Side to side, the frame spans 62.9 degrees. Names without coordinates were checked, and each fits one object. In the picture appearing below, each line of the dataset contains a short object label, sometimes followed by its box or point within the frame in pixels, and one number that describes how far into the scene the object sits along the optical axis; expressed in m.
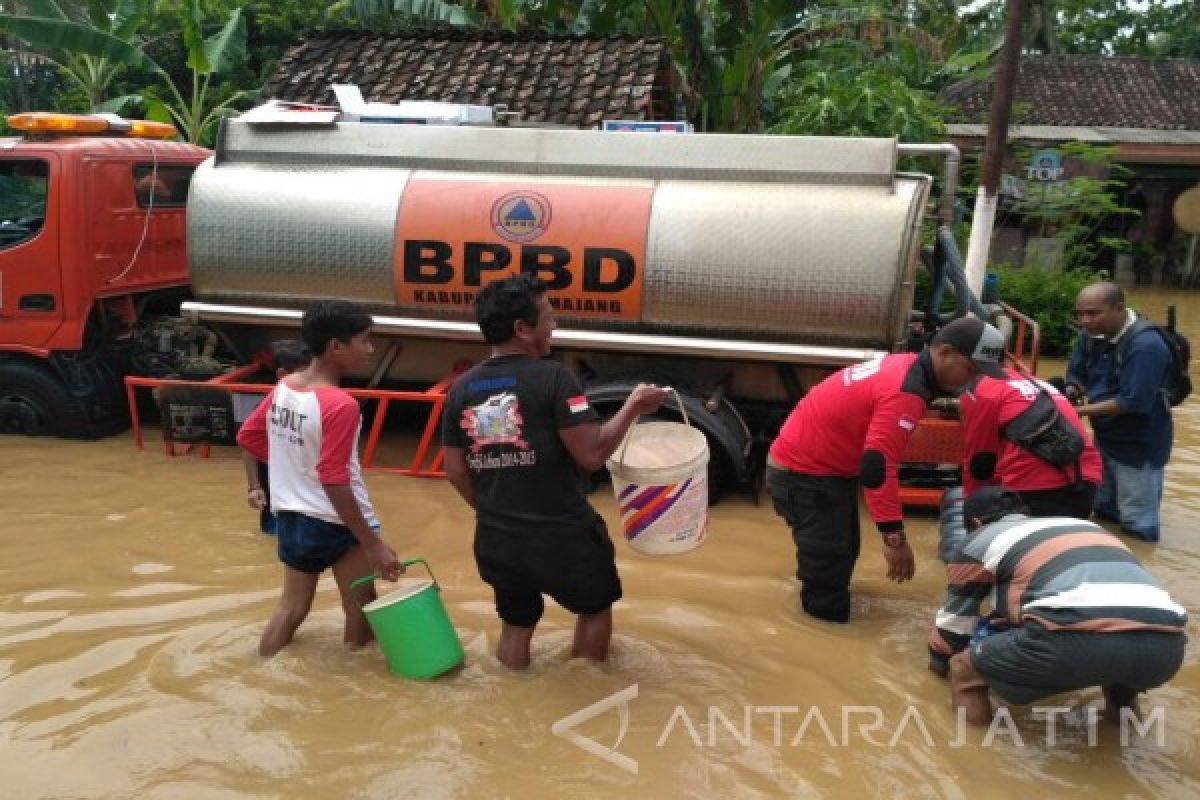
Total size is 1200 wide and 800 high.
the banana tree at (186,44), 11.20
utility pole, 8.14
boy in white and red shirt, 3.40
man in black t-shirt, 3.28
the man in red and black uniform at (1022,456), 3.92
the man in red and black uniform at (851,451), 3.76
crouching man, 3.00
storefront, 16.42
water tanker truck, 5.55
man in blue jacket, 5.15
